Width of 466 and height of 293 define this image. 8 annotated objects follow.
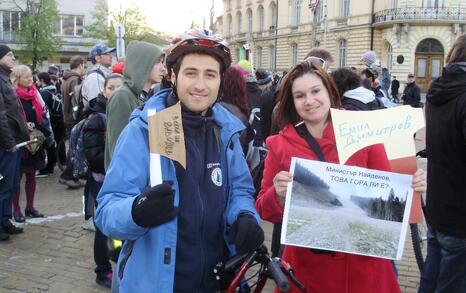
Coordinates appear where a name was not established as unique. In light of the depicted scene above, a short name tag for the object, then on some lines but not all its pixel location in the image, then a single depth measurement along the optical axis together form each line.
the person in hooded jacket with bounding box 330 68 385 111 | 4.19
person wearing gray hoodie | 3.65
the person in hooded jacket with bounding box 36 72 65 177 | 8.97
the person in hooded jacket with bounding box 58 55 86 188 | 8.14
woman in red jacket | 2.32
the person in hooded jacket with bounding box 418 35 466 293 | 2.98
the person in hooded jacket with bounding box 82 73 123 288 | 4.25
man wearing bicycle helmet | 1.89
